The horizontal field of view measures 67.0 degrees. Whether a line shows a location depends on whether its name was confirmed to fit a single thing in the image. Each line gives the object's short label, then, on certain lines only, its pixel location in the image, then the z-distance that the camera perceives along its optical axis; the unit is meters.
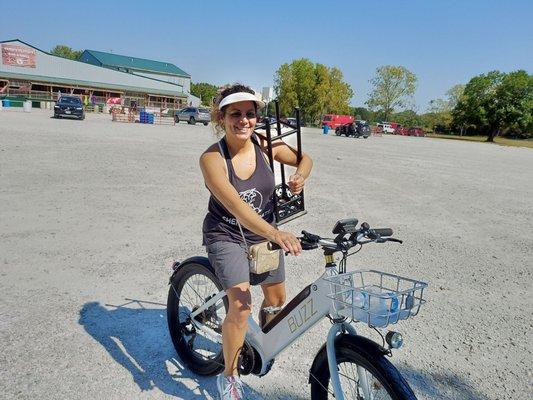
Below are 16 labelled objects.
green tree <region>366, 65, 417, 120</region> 78.94
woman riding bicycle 2.28
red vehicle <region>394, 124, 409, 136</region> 64.06
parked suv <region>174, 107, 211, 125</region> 39.72
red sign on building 52.62
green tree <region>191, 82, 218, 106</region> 106.14
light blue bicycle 1.75
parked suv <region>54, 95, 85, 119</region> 29.67
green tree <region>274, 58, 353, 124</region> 68.62
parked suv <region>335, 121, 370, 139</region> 38.56
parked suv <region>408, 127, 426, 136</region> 63.62
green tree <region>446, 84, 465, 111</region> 78.81
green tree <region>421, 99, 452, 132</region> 78.94
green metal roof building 52.56
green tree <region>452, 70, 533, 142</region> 61.59
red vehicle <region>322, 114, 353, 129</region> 54.75
